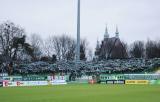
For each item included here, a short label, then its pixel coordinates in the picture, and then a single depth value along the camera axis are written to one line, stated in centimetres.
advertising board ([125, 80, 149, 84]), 5598
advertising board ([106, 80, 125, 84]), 5812
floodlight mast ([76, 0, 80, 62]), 5838
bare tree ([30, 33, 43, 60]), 10888
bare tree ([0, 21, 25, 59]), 8519
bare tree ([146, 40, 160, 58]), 11531
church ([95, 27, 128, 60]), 12091
